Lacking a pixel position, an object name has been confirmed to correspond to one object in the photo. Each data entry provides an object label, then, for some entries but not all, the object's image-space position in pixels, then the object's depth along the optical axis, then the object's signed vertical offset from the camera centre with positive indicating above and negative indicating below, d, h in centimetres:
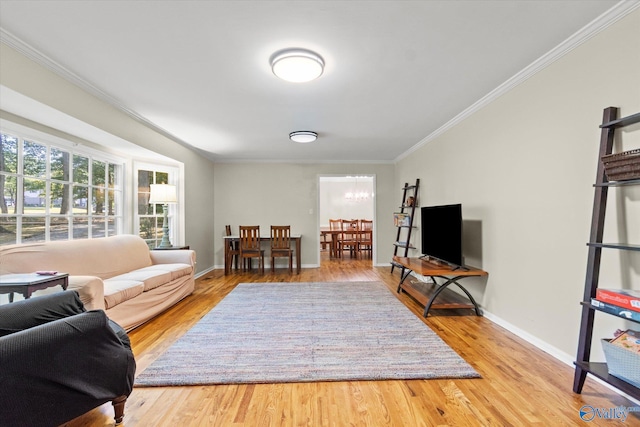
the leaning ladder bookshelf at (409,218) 486 -24
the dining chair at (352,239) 732 -95
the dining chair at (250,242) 512 -76
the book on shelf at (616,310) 137 -51
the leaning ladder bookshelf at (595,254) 163 -25
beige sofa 226 -78
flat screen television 299 -32
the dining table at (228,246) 535 -92
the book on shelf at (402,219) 504 -27
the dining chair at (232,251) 539 -98
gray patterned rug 189 -118
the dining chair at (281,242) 520 -76
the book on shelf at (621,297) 138 -44
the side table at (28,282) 188 -61
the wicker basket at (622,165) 139 +24
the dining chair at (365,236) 741 -87
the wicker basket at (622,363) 141 -78
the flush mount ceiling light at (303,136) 398 +95
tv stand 291 -100
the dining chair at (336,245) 738 -111
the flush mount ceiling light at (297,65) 206 +104
